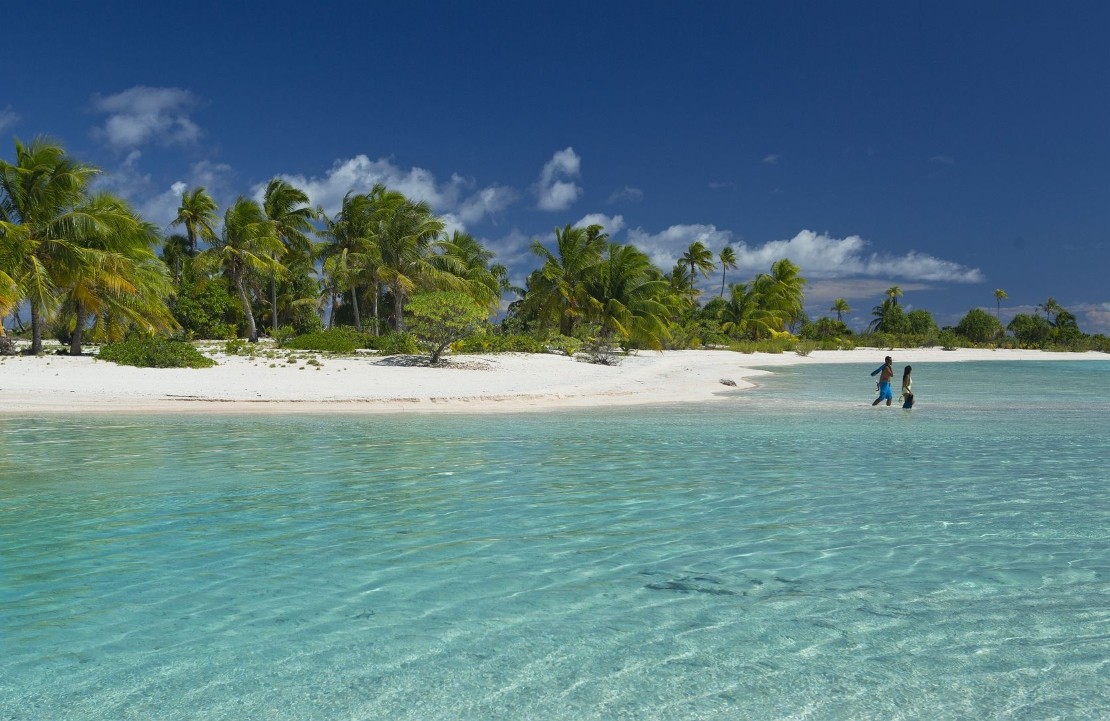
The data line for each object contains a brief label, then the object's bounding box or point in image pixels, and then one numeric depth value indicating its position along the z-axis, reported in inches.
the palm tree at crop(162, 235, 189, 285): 1918.3
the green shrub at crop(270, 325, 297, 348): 1515.0
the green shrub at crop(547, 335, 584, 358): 1430.9
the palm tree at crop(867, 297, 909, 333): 3730.3
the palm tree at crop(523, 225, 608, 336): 1680.6
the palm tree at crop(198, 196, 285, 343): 1589.6
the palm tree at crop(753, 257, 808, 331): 2802.7
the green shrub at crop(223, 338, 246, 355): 1207.6
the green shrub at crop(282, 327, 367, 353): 1293.1
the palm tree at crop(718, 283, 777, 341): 2719.0
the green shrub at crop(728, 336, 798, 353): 2401.6
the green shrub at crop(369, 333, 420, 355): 1262.3
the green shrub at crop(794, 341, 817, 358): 2519.7
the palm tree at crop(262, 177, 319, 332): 1828.2
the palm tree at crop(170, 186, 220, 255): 1808.6
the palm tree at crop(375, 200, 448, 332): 1553.9
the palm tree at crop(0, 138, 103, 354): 979.9
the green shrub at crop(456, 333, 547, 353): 1417.3
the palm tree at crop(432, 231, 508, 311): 1659.7
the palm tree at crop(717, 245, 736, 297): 3442.4
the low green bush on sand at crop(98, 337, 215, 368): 959.0
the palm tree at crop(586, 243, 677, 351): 1658.5
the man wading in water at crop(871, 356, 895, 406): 820.0
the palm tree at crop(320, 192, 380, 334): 1649.9
